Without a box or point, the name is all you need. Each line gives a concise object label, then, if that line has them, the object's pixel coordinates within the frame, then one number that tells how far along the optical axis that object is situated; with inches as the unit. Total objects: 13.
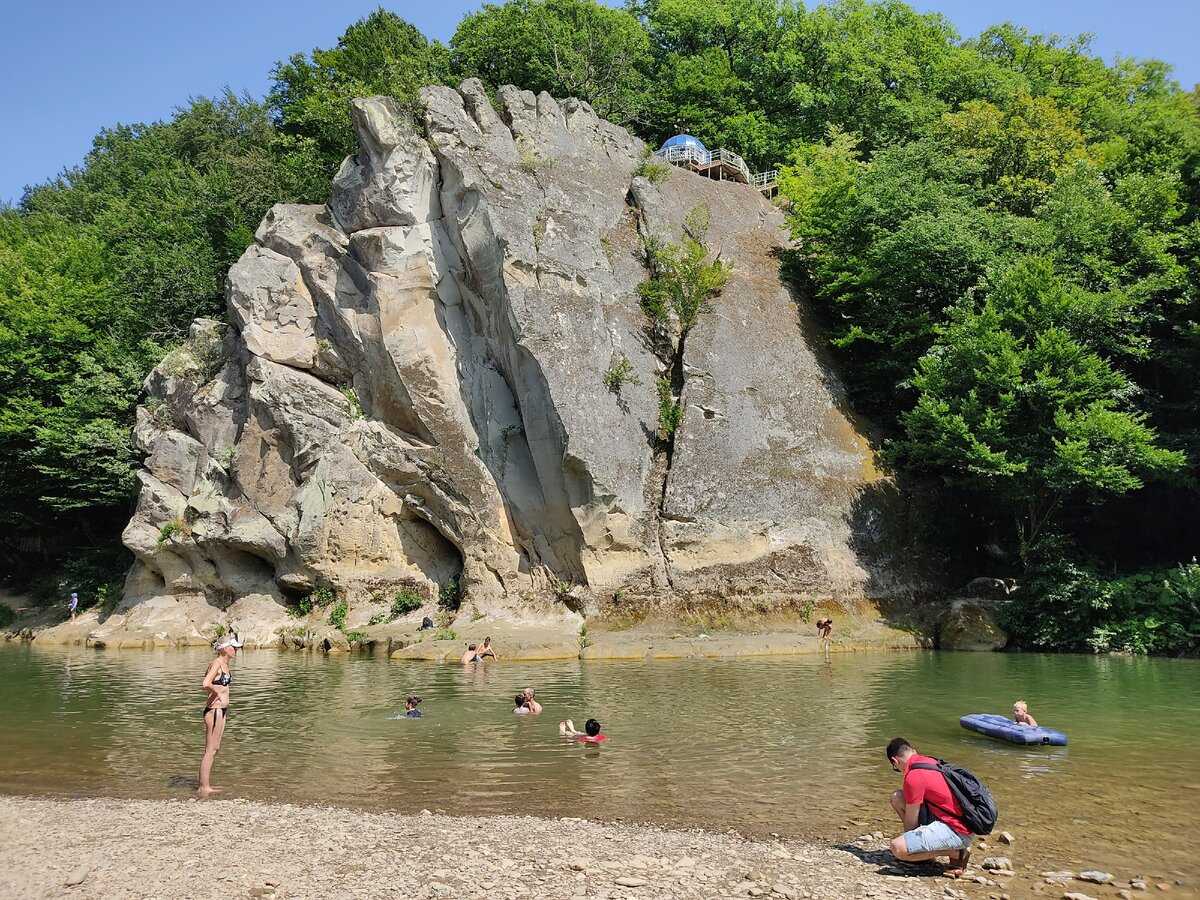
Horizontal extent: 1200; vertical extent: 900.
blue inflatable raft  490.0
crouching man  290.2
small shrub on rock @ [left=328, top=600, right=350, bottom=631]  1105.4
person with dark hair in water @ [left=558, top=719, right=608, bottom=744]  513.3
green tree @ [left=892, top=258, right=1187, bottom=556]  914.1
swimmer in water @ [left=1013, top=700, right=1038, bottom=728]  512.1
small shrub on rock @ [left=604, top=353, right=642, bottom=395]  1119.0
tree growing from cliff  1218.0
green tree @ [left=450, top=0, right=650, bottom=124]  1706.4
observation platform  1627.7
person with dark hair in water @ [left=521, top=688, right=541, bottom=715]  608.9
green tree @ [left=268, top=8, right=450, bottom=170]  1563.7
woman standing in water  408.2
